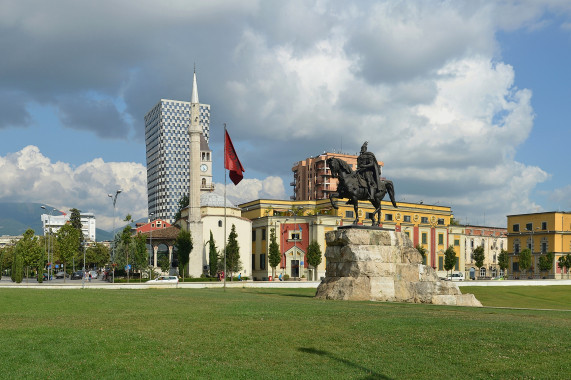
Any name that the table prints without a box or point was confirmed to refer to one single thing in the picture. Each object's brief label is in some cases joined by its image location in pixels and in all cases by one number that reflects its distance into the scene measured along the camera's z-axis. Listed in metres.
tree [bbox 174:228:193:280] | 73.50
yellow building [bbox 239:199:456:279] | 88.75
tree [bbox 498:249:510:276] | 100.62
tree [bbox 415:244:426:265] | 91.88
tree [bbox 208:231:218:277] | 76.38
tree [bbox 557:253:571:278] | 96.56
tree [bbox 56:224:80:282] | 76.00
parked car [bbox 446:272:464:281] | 94.44
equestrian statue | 30.25
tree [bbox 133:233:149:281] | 74.69
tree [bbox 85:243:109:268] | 134.38
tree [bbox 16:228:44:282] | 75.50
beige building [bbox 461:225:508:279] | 133.12
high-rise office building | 131.62
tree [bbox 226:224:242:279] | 77.69
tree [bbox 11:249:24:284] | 60.17
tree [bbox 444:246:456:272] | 93.12
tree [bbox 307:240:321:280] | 81.94
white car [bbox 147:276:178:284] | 62.97
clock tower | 134.12
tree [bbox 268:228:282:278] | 81.75
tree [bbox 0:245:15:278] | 112.81
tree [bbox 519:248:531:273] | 98.50
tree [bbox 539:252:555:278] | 96.88
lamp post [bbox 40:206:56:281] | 81.62
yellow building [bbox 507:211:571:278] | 104.94
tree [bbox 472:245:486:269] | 97.31
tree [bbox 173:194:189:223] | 118.34
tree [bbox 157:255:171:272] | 80.12
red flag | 44.75
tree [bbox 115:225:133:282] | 82.99
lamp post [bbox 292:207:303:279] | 88.02
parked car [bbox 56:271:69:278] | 104.36
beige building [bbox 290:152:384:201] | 156.50
